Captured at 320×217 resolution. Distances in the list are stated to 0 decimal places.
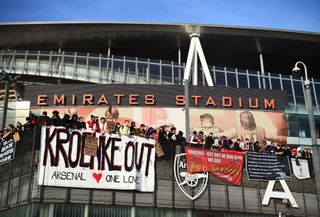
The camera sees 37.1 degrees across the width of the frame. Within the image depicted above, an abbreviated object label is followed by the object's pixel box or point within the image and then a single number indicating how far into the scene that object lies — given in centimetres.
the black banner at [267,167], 2255
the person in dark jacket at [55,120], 1994
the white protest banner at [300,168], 2323
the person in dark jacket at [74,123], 2008
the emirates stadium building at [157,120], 1955
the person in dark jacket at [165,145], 2130
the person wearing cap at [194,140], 2192
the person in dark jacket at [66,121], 2000
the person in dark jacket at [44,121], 1988
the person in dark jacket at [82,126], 2019
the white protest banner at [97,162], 1927
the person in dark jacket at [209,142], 2221
